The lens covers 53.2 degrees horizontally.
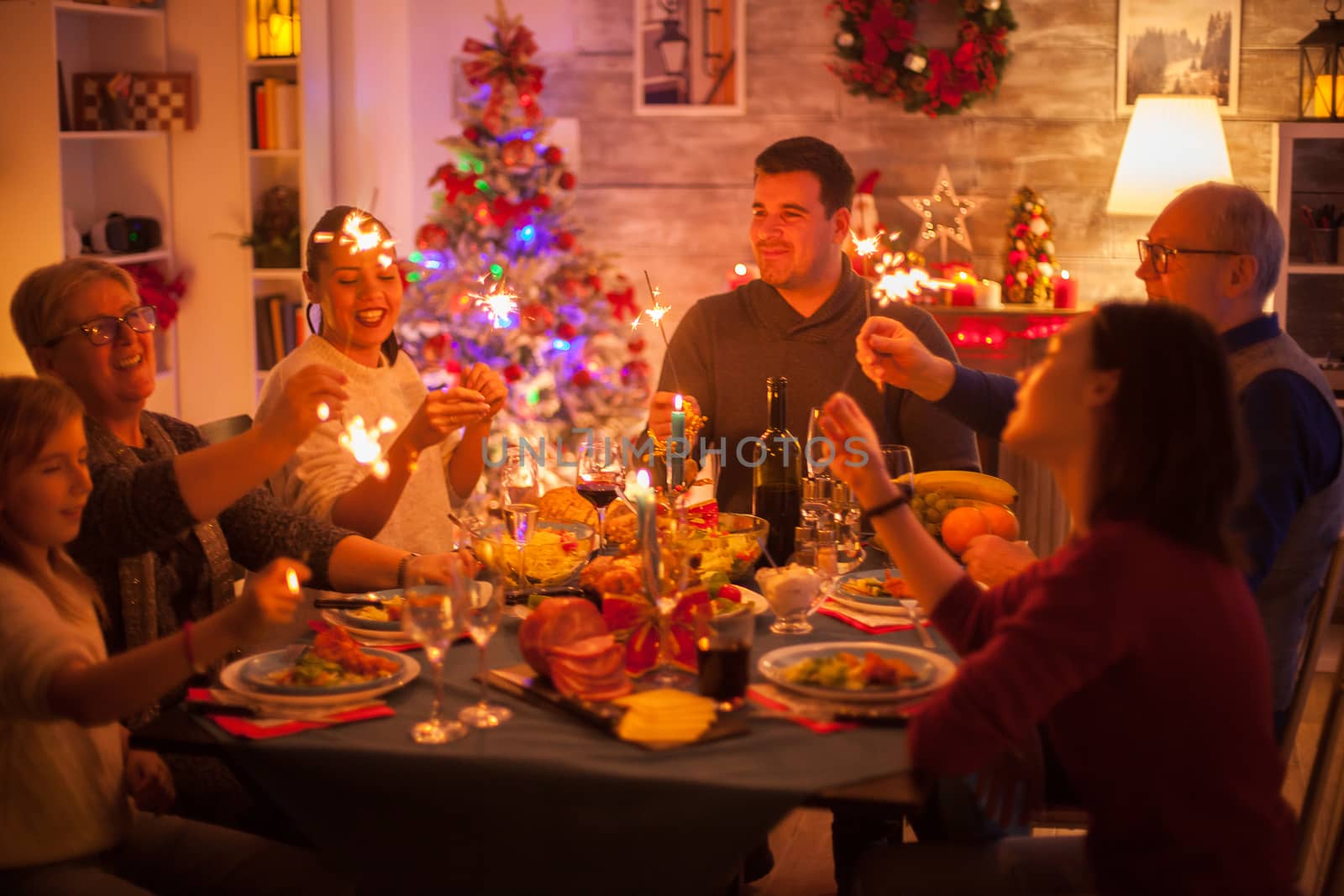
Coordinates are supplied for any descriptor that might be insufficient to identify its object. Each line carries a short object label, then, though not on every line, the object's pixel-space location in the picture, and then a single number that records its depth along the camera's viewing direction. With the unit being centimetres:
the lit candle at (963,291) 538
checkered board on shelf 563
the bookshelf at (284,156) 562
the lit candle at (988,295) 540
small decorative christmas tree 555
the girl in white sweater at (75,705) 172
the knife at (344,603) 234
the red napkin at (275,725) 178
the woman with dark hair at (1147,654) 154
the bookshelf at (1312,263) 517
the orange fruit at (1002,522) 267
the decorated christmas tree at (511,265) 576
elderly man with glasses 219
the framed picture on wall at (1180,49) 560
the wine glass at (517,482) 290
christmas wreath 565
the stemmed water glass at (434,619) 182
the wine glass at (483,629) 183
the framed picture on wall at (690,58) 598
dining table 164
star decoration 576
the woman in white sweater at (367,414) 286
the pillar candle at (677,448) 289
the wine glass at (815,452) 278
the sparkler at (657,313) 272
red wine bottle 281
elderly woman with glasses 212
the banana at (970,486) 297
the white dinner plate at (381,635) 218
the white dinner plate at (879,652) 186
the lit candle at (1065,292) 543
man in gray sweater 348
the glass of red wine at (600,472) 289
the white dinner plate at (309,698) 185
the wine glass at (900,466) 259
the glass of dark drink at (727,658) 188
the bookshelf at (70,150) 500
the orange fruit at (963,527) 262
